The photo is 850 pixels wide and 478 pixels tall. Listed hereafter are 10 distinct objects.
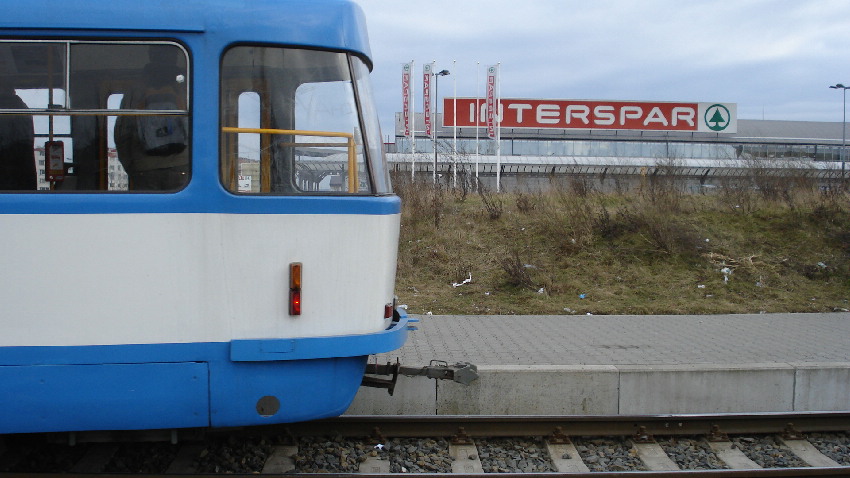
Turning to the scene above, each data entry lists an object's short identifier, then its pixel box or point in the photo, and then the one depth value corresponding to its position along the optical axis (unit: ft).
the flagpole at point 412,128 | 101.55
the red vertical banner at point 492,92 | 105.60
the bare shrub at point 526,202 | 49.31
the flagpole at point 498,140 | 102.28
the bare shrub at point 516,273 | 38.09
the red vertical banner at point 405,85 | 109.91
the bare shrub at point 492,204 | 48.49
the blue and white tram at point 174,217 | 12.68
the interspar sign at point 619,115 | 156.66
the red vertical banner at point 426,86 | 108.17
